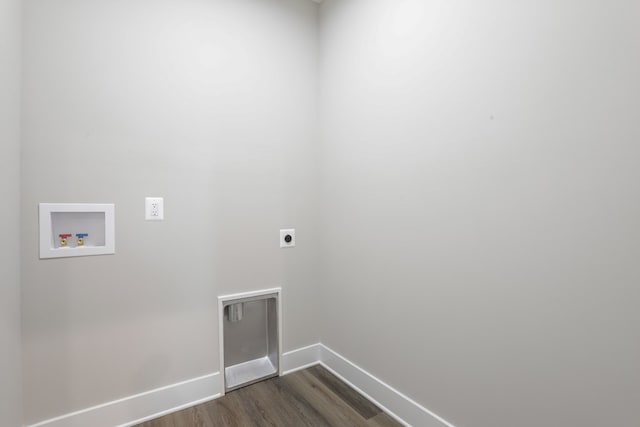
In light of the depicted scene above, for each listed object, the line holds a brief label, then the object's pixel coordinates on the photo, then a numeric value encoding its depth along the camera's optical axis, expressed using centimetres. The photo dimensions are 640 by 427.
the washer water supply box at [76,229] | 140
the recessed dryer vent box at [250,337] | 194
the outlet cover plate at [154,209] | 162
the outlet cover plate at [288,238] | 208
